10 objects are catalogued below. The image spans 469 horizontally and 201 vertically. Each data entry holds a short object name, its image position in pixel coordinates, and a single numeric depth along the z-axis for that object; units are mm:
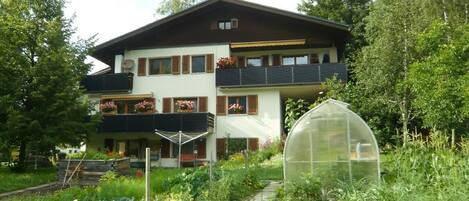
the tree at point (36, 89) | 19078
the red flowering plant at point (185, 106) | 26250
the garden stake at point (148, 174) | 6902
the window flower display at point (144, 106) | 26594
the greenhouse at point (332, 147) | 9820
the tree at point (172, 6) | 37250
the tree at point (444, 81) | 17141
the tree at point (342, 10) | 36812
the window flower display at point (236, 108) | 26516
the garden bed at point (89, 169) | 14531
